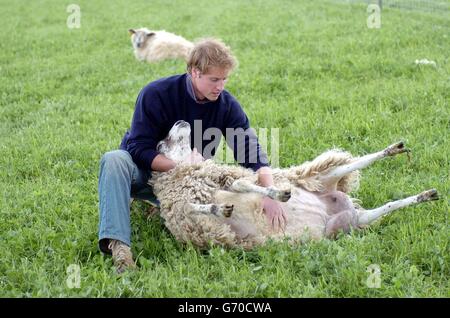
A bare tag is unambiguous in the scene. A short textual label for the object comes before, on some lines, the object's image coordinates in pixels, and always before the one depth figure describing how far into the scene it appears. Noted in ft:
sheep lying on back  11.94
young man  11.88
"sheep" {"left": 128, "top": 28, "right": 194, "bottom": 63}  31.86
